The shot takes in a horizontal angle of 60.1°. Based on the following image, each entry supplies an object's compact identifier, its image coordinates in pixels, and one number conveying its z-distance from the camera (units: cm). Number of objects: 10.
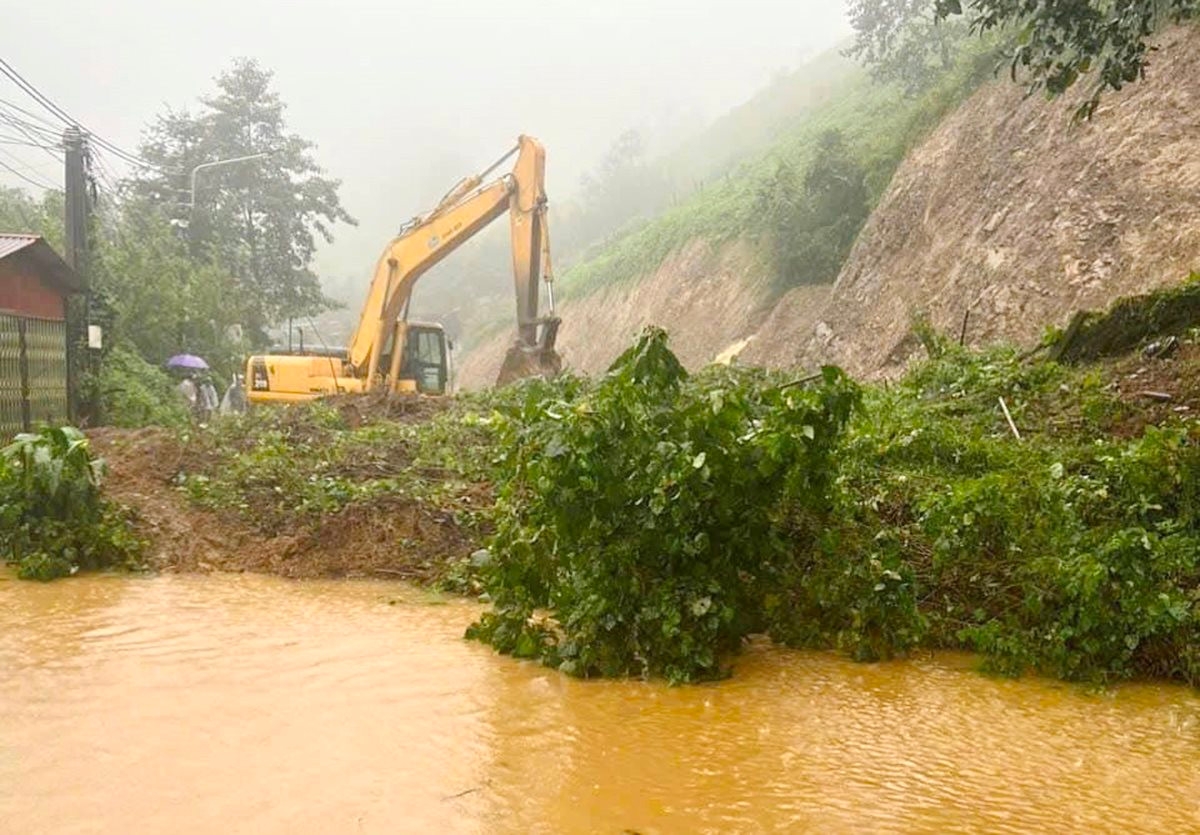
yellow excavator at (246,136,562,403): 1766
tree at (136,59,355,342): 3259
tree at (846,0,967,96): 2953
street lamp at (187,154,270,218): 3014
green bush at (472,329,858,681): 550
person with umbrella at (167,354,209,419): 2311
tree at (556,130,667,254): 7050
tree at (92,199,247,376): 2259
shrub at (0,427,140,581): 819
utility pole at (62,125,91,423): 1744
